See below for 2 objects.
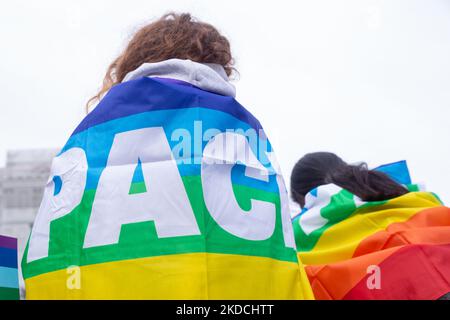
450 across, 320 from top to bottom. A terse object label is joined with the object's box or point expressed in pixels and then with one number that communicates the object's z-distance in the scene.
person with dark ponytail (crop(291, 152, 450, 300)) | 2.02
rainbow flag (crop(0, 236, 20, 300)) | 1.61
